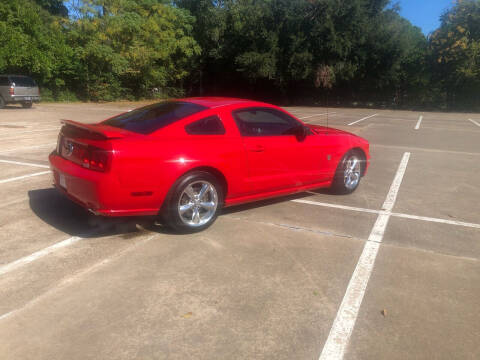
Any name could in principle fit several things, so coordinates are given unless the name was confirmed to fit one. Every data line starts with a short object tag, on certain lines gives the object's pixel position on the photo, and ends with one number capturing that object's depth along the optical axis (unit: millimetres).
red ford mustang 4250
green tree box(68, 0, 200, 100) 33156
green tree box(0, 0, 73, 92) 26922
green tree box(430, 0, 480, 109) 34562
